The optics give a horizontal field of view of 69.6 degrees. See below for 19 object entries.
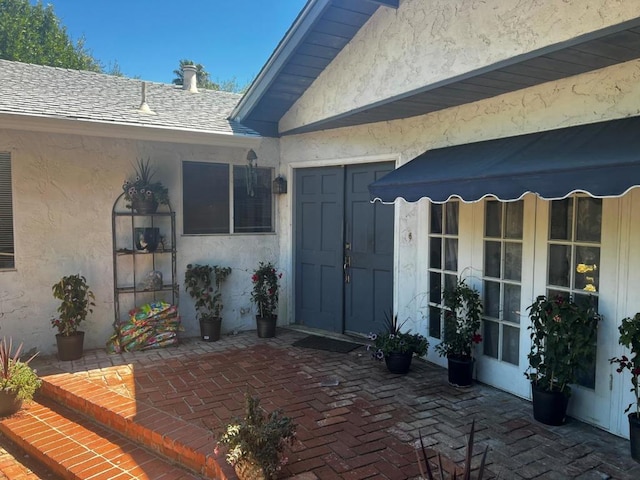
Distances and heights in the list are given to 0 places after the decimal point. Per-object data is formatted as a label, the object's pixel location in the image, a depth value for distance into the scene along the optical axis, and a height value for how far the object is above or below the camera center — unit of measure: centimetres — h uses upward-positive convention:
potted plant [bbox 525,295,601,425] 499 -139
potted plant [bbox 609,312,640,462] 446 -140
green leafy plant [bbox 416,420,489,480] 267 -143
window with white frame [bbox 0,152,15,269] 757 +14
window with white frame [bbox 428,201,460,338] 712 -52
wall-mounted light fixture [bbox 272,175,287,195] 995 +81
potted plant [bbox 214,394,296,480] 404 -197
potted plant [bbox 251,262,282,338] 919 -153
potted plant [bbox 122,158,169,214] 823 +58
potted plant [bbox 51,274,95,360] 754 -154
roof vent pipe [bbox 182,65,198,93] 1136 +356
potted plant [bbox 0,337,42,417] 580 -207
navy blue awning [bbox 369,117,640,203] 405 +58
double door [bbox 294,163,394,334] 850 -54
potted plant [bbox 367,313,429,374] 693 -190
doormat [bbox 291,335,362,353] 831 -227
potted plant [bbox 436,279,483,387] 640 -155
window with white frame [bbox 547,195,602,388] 529 -33
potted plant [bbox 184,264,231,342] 888 -139
